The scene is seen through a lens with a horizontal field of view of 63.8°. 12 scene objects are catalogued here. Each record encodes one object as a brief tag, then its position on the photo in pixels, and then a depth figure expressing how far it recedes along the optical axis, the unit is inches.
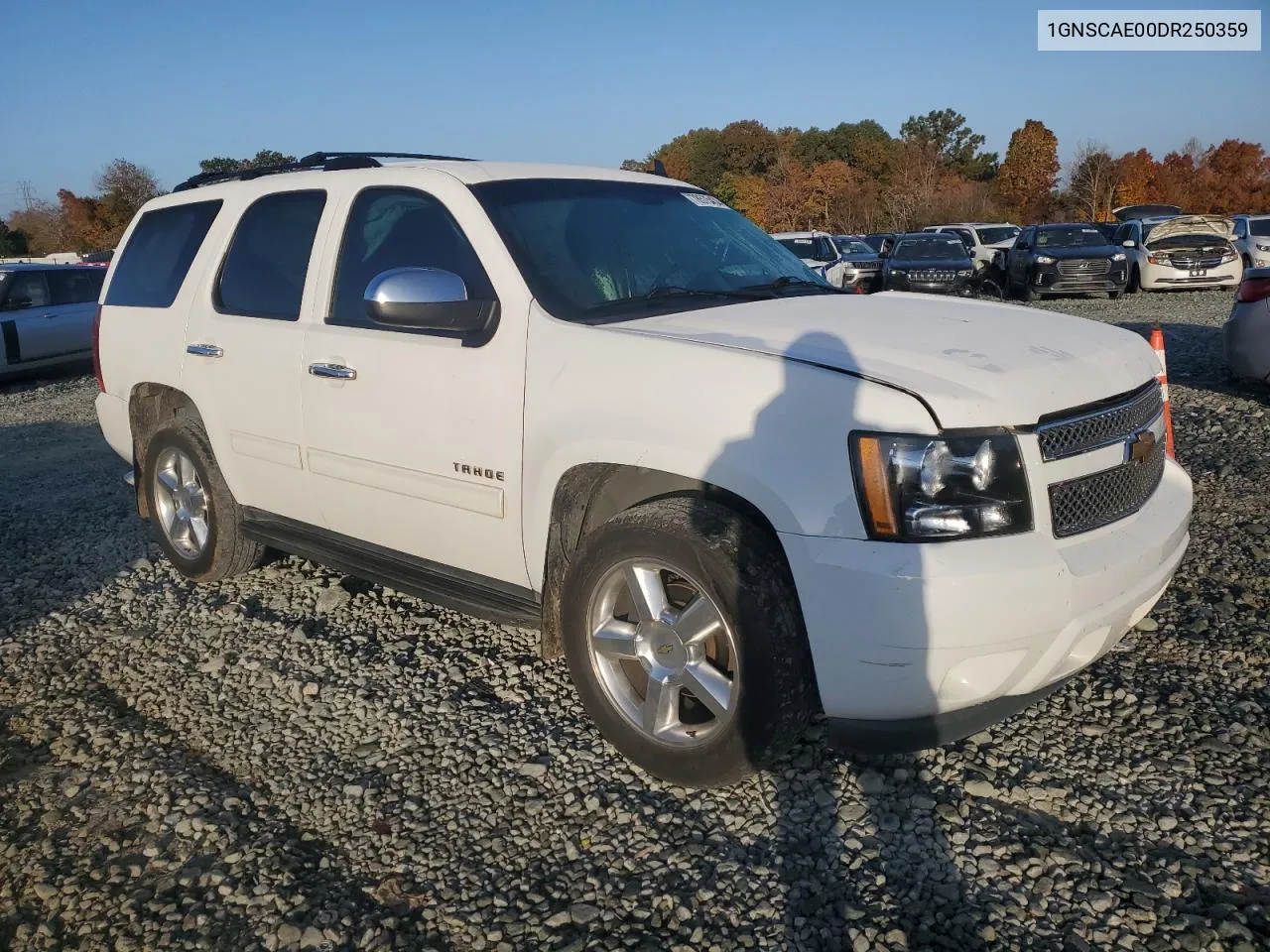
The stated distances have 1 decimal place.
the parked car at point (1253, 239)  740.0
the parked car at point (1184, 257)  723.4
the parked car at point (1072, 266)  727.7
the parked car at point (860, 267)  765.9
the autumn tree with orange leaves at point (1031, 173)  2348.7
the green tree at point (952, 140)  2640.3
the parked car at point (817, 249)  765.3
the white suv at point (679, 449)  103.1
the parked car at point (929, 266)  737.6
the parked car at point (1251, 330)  293.4
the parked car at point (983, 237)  906.1
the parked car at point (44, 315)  529.0
